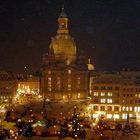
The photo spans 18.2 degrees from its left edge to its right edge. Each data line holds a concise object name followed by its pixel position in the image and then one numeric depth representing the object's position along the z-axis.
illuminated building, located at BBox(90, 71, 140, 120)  53.03
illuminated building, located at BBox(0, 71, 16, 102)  71.34
